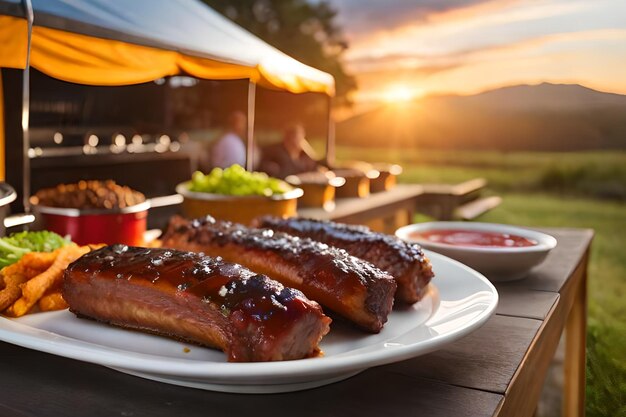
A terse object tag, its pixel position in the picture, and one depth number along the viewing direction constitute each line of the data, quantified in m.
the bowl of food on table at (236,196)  0.82
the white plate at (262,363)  0.29
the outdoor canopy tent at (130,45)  0.85
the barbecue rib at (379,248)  0.44
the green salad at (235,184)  0.88
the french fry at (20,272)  0.40
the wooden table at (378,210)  1.45
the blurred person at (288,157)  1.82
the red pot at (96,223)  0.70
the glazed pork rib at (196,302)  0.32
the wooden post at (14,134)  0.84
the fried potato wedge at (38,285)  0.39
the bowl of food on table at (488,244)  0.55
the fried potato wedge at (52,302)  0.41
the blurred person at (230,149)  2.22
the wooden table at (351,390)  0.31
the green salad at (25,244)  0.47
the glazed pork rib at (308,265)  0.38
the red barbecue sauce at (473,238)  0.62
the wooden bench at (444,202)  2.63
